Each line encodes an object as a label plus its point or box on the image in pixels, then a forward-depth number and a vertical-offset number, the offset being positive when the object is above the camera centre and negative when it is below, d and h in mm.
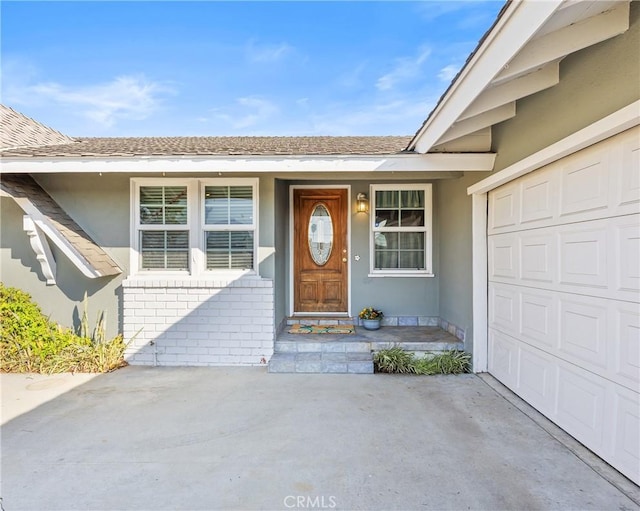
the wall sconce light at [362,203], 5953 +968
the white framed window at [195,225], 5102 +488
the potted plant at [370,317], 5668 -1062
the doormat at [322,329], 5441 -1218
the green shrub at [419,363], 4629 -1502
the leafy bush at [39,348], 4715 -1330
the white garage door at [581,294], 2385 -335
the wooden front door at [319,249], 6219 +142
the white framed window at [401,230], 6020 +486
